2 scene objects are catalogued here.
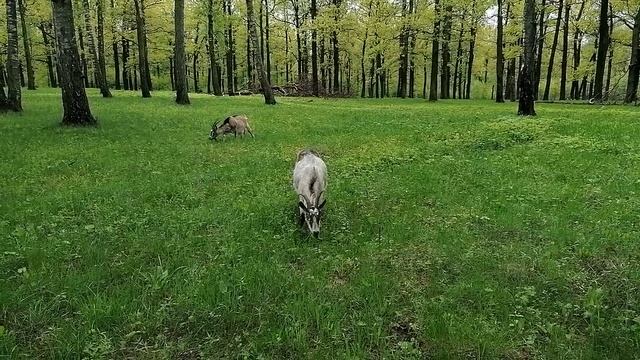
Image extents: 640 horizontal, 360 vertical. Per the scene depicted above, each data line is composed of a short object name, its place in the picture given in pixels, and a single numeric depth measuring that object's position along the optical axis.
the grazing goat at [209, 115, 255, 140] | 16.12
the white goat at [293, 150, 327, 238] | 7.68
